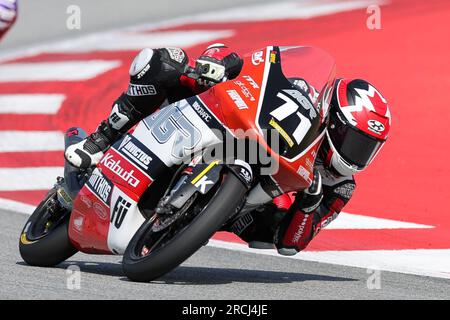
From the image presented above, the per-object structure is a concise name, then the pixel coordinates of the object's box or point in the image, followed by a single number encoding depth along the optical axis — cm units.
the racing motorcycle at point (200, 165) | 1129
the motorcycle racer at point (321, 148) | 1244
